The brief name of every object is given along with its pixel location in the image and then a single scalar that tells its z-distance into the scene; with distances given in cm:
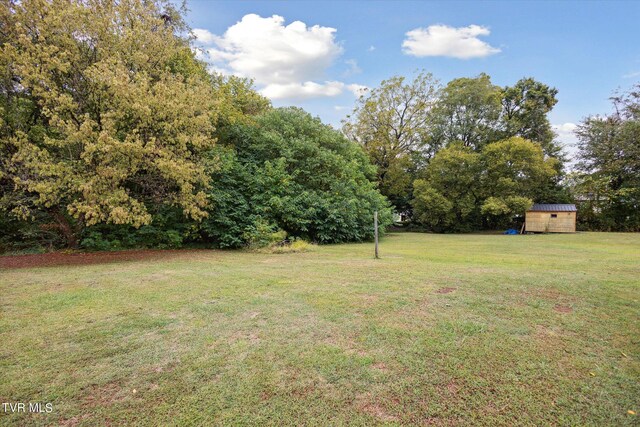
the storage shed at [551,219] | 1795
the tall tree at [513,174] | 1875
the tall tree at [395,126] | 2316
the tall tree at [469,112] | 2231
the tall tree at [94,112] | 723
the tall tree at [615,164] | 1825
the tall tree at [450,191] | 2038
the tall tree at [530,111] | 2275
